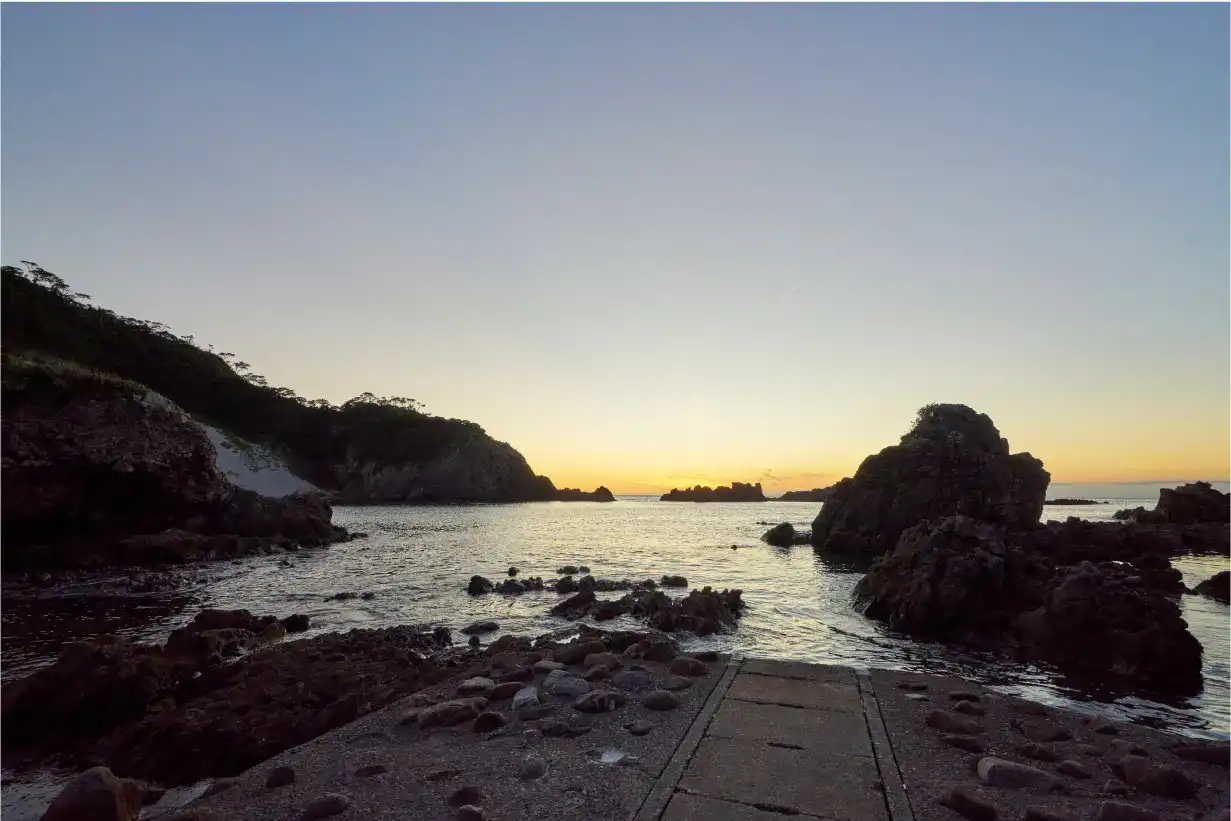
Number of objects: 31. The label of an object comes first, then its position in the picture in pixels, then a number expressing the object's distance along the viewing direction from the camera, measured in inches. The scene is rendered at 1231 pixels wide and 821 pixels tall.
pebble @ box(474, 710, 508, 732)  309.3
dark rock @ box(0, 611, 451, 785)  337.7
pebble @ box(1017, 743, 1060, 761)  273.0
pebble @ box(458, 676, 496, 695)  370.9
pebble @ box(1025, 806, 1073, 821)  209.2
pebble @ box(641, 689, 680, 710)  325.2
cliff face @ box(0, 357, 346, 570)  1127.0
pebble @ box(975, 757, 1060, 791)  242.2
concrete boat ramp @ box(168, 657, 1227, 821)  220.2
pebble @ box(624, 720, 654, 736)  290.8
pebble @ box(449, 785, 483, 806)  225.6
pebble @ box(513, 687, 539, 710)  332.8
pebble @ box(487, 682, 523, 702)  358.9
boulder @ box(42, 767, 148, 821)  228.2
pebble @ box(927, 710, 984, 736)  301.4
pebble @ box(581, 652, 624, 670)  406.3
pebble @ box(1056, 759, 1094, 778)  255.4
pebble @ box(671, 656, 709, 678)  390.0
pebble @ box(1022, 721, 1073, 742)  303.3
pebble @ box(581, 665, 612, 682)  381.7
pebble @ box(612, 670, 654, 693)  364.5
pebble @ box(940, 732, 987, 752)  278.5
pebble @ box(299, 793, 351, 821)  220.2
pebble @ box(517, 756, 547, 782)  246.8
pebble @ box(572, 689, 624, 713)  327.0
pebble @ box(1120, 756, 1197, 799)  240.5
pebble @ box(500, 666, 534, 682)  391.5
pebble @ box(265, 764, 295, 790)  253.4
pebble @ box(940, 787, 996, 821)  213.0
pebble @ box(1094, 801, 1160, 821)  210.8
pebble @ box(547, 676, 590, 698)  352.2
